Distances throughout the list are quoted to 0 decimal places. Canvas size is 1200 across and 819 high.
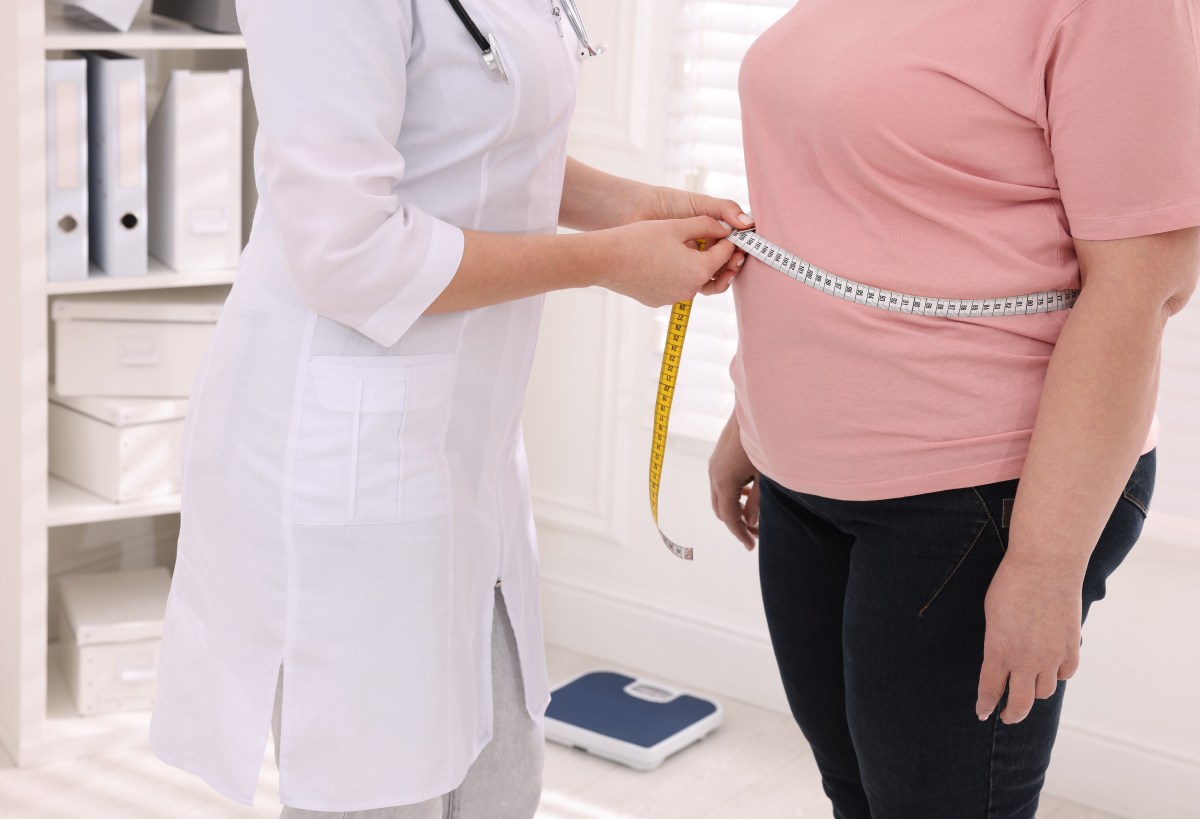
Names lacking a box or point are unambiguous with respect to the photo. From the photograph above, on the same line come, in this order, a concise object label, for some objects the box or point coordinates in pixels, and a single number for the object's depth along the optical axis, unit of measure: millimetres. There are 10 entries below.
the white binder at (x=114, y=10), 2305
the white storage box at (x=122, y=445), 2494
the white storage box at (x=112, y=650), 2555
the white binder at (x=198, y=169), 2426
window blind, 2590
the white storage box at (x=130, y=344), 2477
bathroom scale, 2547
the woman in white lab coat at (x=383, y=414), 1160
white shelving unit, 2248
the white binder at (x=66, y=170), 2277
